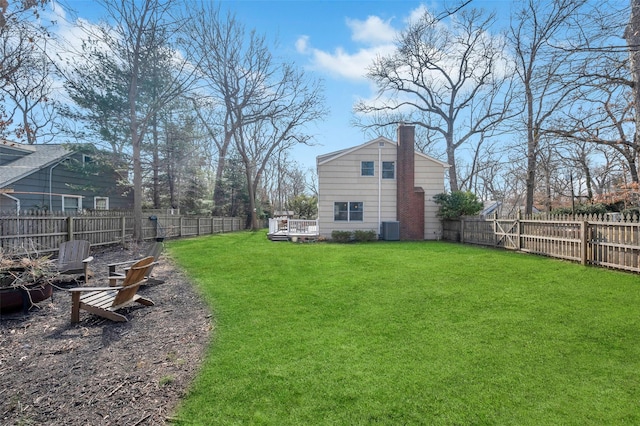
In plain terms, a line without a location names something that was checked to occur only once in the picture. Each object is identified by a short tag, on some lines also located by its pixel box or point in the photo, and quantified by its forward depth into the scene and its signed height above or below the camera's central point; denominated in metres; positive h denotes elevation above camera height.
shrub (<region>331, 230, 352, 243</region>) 17.30 -1.08
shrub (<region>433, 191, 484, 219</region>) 16.81 +0.51
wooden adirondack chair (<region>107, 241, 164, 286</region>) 5.91 -1.08
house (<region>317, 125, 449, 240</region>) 17.83 +1.33
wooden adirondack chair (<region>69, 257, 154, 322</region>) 4.82 -1.31
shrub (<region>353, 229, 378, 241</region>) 17.25 -1.04
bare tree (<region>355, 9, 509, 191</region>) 22.97 +10.81
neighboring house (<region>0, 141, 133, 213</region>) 16.05 +2.14
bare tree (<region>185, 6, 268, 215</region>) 22.12 +11.94
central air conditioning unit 17.30 -0.83
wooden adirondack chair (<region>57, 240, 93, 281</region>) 6.93 -0.85
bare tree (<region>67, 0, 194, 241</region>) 13.72 +7.25
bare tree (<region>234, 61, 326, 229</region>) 25.59 +9.01
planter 5.04 -1.26
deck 18.05 -0.85
